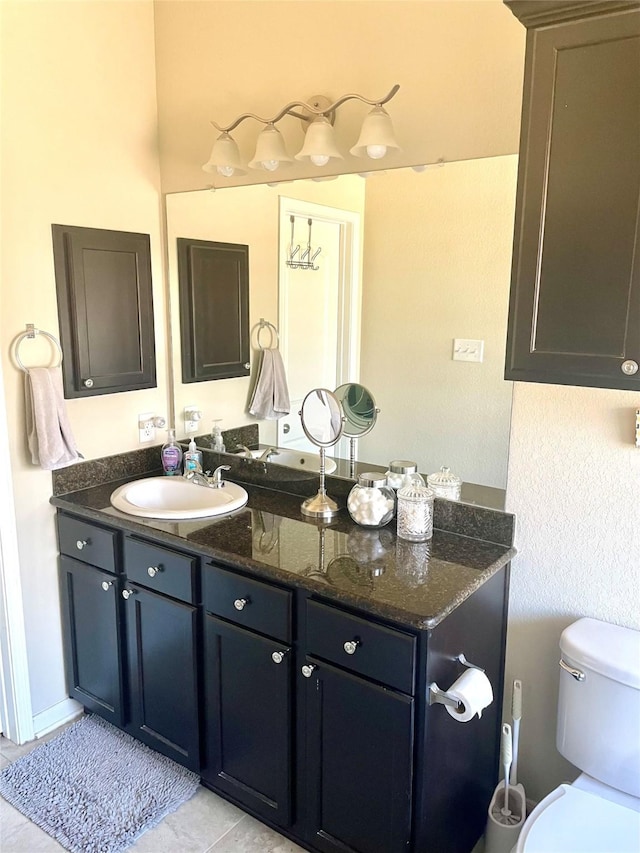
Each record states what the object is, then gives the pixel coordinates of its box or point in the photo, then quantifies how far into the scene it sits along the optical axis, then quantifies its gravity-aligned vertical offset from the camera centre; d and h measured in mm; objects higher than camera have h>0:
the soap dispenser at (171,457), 2604 -557
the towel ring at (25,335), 2160 -75
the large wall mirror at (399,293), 1906 +78
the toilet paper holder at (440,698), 1531 -880
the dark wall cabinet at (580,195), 1332 +264
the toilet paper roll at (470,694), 1511 -862
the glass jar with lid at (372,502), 2006 -558
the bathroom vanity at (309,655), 1595 -932
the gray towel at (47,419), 2166 -351
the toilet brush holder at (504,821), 1796 -1378
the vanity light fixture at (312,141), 1873 +535
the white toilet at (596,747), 1445 -1056
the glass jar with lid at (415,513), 1910 -565
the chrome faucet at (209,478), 2385 -598
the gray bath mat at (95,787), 2000 -1537
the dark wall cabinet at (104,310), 2289 +17
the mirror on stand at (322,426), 2176 -366
